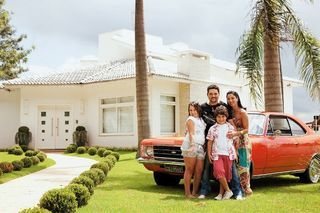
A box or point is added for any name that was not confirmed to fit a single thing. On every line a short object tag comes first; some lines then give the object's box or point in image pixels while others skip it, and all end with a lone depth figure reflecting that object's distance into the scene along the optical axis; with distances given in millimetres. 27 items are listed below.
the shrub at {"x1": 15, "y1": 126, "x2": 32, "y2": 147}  25734
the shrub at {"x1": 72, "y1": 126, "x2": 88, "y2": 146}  25422
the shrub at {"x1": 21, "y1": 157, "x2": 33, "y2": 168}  15047
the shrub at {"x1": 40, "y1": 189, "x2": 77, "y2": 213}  6480
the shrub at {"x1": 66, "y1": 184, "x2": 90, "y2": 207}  7465
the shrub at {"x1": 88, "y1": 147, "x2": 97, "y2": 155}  21191
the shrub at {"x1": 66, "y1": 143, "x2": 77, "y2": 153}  23531
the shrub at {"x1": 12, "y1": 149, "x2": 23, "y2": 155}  21375
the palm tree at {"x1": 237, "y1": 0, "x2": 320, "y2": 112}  11109
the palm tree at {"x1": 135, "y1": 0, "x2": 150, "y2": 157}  16500
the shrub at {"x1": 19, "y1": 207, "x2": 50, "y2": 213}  5336
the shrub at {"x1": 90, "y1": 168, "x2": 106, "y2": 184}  10305
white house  24594
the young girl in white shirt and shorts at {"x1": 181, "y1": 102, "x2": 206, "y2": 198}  8216
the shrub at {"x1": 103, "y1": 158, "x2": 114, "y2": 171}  13691
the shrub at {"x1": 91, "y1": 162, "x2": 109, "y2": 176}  11648
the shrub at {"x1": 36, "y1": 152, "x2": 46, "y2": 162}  17312
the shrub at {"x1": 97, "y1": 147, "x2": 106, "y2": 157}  20061
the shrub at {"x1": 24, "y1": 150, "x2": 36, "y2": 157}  19356
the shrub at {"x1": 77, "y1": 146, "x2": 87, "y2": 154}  22391
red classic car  9023
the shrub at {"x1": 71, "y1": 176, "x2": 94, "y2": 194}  8415
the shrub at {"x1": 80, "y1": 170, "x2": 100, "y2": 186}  9704
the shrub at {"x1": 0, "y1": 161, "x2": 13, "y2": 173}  13192
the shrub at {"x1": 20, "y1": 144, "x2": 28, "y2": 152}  23645
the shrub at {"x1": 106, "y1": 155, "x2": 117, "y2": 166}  15516
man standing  8281
